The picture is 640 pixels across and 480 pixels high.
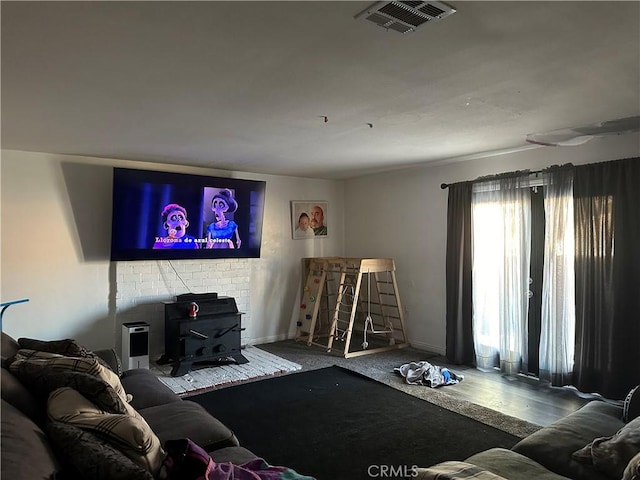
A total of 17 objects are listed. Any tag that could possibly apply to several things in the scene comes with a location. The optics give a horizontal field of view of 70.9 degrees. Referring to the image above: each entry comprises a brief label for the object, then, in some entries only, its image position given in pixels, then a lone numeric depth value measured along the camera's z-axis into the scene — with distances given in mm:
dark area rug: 2855
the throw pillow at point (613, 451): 1762
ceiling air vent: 1733
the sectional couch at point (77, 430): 1320
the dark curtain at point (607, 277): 3676
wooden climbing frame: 5609
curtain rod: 5254
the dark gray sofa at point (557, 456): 1747
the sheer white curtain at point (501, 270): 4488
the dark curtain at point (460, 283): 4973
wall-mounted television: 4836
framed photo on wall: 6406
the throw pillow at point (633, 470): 1464
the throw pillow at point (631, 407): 2336
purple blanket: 1544
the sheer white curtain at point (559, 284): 4098
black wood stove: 4734
